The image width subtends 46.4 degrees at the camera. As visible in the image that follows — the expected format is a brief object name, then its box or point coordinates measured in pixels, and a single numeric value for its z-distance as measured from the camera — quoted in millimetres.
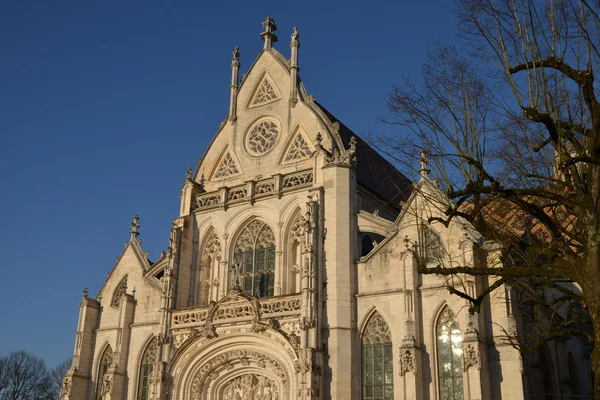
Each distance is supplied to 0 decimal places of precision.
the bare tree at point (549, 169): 10438
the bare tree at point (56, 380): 51550
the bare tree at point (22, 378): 46875
